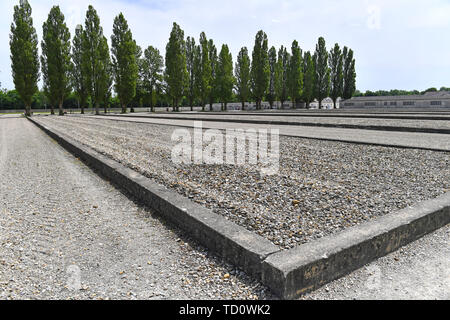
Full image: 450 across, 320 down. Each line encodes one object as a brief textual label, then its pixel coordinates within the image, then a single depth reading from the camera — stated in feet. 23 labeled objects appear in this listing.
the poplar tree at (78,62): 158.20
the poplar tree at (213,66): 180.86
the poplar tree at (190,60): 176.96
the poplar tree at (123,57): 146.82
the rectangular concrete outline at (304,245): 6.97
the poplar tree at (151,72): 185.16
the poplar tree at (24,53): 131.64
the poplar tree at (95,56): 143.13
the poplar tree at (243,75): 180.65
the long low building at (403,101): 156.97
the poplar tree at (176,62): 160.56
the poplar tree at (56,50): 141.18
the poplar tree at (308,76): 188.55
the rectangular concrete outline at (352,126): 38.31
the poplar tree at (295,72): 183.52
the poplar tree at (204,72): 170.50
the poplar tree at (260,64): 167.63
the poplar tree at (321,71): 186.80
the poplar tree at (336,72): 189.57
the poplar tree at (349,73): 190.60
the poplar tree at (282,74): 191.01
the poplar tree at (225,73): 176.86
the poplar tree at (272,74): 192.24
